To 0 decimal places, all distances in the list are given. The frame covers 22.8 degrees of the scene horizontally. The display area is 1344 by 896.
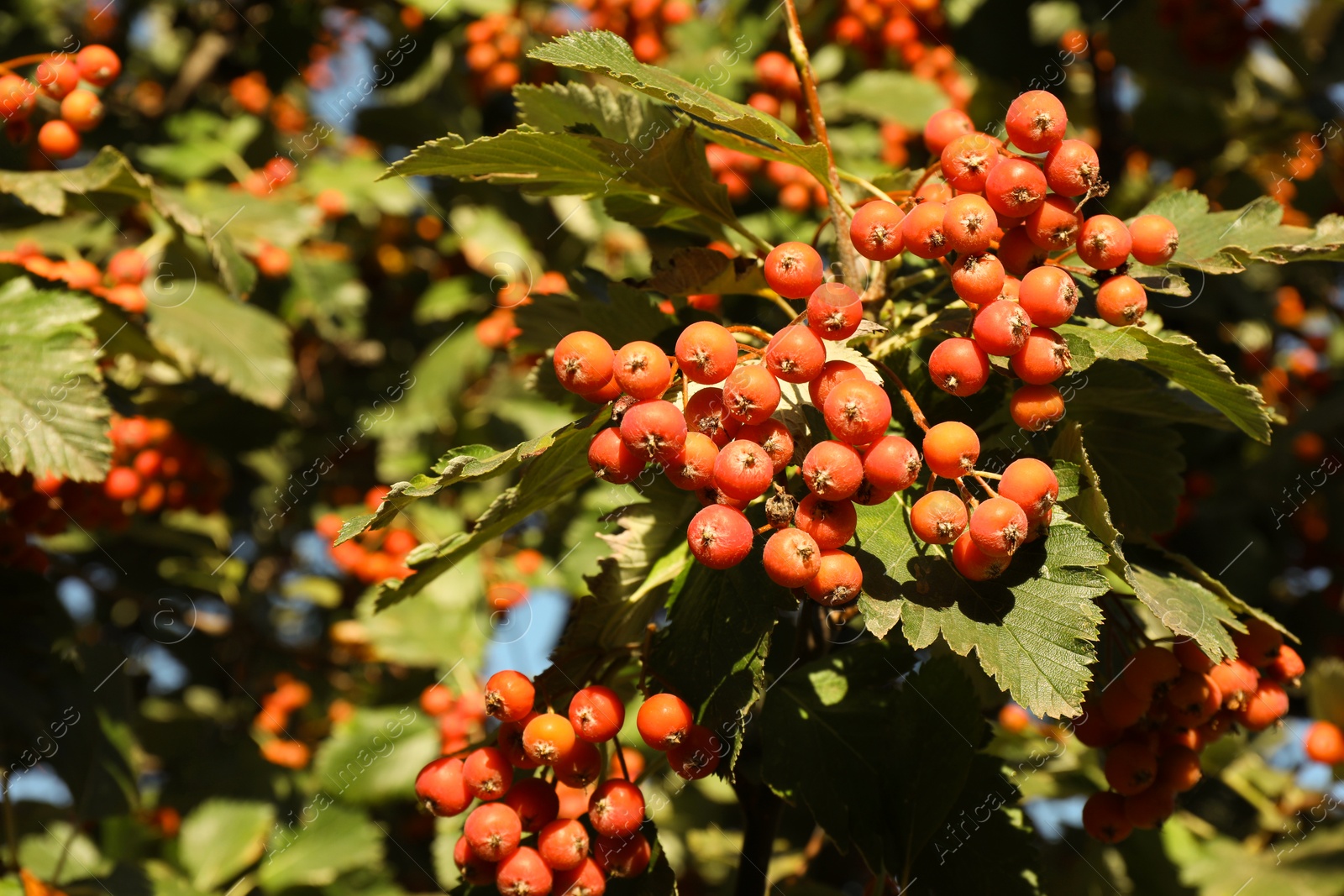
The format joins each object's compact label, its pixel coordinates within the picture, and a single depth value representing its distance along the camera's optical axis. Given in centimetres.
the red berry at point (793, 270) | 61
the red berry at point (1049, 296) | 59
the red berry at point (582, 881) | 61
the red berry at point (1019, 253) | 61
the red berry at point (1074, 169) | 60
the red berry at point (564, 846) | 61
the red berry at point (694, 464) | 59
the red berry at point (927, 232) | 61
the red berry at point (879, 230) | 61
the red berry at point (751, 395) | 59
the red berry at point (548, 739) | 61
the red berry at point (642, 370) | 60
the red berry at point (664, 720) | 60
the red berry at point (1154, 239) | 62
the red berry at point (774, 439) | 59
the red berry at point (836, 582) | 59
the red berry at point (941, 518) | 59
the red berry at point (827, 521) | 59
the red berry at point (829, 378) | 60
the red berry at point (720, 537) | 59
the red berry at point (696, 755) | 61
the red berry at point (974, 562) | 59
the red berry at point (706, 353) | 60
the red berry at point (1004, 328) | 59
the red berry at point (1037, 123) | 61
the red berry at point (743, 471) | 59
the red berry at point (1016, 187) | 60
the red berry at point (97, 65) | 76
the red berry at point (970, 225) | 60
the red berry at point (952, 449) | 59
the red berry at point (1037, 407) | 60
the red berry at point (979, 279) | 60
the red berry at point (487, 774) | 62
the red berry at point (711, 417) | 60
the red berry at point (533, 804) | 62
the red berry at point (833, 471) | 59
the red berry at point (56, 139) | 76
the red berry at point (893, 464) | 59
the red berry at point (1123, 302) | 61
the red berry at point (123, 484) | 91
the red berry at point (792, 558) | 58
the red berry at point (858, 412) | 59
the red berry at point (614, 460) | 59
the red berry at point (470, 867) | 62
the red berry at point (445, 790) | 62
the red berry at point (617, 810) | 61
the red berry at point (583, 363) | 60
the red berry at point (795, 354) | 59
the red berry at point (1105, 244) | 61
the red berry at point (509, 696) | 61
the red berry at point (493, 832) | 61
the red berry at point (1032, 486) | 59
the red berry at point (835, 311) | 59
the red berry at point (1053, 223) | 61
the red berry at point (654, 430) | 58
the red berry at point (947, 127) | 65
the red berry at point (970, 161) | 61
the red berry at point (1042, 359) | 59
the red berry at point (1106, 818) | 65
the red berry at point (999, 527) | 59
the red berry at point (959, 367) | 60
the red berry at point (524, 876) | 61
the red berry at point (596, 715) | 61
